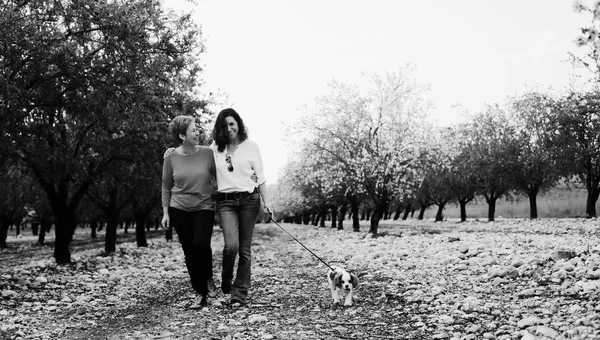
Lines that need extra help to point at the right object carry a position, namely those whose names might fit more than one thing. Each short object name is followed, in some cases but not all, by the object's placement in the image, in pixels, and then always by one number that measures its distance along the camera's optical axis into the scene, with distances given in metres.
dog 7.74
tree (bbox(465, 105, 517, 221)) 51.16
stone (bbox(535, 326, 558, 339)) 5.40
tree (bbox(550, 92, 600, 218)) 44.31
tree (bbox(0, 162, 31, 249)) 18.14
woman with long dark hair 7.77
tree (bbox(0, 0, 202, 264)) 10.98
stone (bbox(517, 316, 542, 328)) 5.97
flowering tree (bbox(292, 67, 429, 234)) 30.92
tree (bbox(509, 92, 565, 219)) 47.12
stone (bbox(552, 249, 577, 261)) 10.23
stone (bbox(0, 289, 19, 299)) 10.58
